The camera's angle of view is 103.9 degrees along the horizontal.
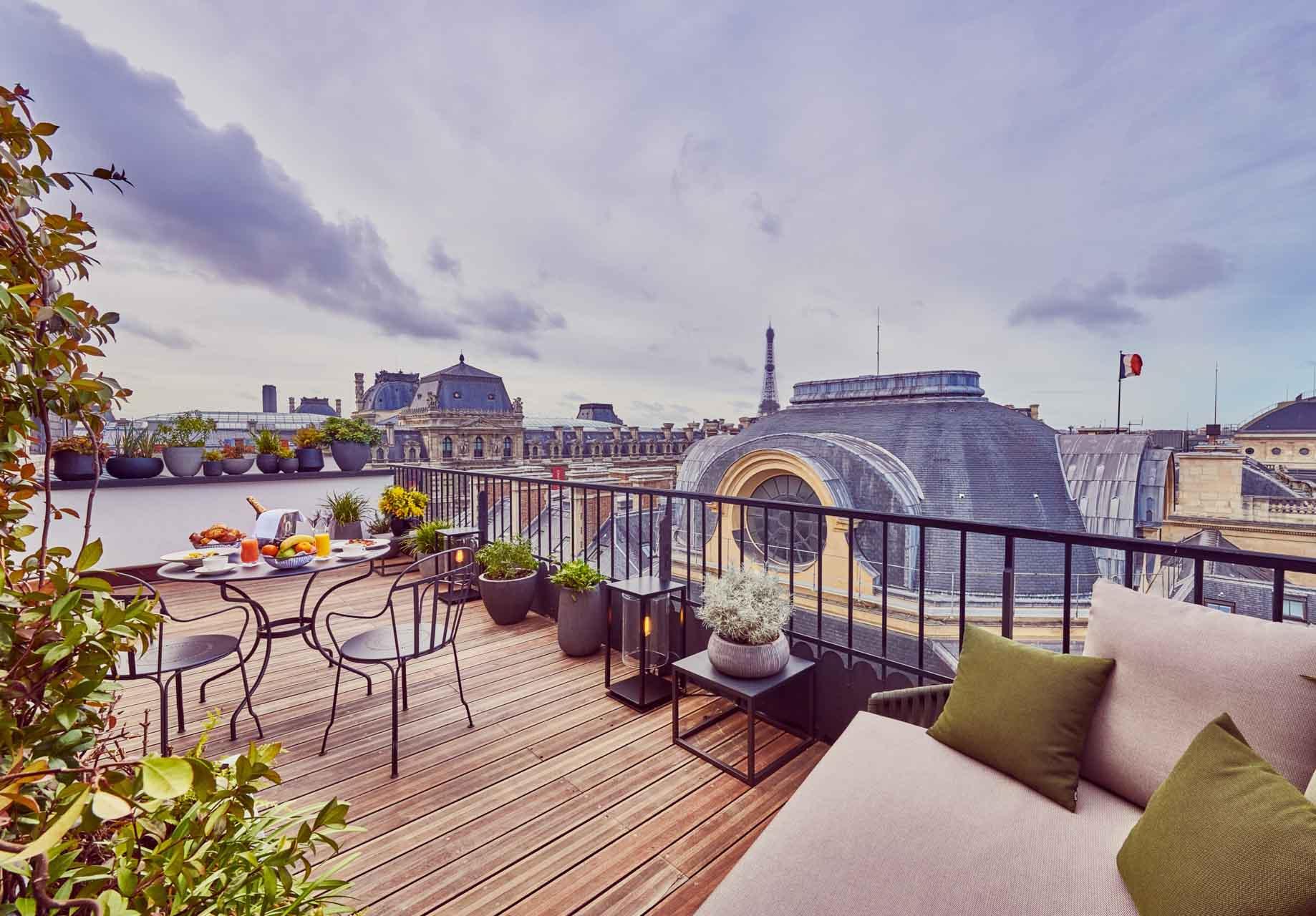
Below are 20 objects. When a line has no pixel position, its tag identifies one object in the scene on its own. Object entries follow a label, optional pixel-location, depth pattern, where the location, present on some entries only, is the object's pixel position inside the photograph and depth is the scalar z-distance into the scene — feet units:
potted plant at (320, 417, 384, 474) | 20.02
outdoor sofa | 3.76
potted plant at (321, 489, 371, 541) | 17.39
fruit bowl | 9.18
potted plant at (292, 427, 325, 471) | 19.90
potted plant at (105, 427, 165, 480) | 16.63
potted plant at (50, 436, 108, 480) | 15.33
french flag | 61.05
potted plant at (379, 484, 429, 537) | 18.01
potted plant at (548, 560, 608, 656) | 11.18
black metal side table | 7.16
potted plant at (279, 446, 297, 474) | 19.34
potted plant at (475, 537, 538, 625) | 13.24
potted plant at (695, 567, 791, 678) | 7.46
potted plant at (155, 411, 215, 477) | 17.44
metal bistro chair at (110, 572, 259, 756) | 7.06
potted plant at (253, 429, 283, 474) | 19.04
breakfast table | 8.37
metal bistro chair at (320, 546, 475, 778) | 7.77
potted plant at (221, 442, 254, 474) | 18.57
